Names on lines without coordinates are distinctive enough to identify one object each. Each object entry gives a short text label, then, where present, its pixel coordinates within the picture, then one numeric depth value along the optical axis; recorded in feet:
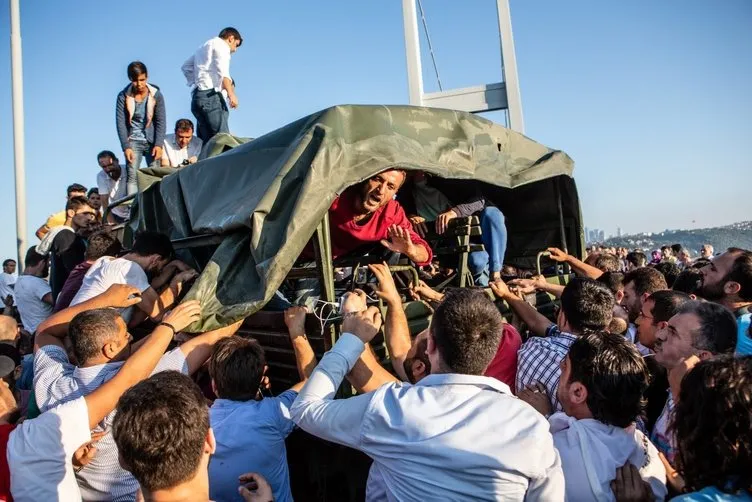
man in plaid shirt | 9.23
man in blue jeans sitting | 16.34
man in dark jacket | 23.79
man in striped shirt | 8.63
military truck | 10.41
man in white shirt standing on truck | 24.41
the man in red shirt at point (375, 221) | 13.29
